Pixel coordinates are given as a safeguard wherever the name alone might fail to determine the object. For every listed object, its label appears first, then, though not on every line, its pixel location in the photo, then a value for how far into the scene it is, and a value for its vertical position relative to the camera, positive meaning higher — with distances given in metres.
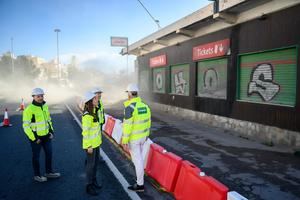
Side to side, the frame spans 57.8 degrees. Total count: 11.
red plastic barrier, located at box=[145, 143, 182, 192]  5.10 -1.69
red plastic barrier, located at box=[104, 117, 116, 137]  10.83 -1.71
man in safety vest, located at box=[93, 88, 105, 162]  5.49 -0.52
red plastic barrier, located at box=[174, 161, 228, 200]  3.75 -1.57
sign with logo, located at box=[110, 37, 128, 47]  28.47 +4.53
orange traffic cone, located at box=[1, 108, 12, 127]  13.69 -1.92
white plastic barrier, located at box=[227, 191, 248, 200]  3.30 -1.38
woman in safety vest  5.09 -0.99
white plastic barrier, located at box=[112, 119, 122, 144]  9.49 -1.74
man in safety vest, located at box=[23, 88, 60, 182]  5.81 -0.98
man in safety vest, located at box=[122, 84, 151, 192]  5.23 -0.84
